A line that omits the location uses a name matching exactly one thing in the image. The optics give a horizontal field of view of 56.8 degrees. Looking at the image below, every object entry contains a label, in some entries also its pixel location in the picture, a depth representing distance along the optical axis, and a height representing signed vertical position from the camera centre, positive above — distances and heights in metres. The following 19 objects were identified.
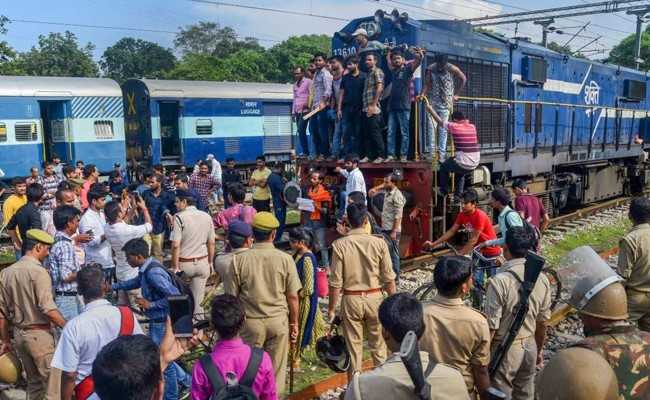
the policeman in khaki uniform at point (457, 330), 3.38 -1.13
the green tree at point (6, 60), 24.44 +3.21
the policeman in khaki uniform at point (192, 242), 6.58 -1.23
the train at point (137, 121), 17.80 +0.33
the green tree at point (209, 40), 63.03 +9.52
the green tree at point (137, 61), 61.59 +7.23
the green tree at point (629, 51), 39.14 +5.32
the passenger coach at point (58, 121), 17.50 +0.33
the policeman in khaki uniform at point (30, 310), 4.64 -1.37
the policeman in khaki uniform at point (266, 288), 4.58 -1.21
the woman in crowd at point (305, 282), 5.52 -1.39
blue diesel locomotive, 10.73 +0.39
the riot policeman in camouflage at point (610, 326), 2.78 -0.98
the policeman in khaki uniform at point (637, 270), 4.87 -1.18
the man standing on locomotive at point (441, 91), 9.55 +0.59
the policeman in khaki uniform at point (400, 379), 2.46 -1.05
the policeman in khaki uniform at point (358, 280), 5.02 -1.26
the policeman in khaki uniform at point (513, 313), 3.96 -1.26
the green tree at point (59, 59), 51.35 +6.29
